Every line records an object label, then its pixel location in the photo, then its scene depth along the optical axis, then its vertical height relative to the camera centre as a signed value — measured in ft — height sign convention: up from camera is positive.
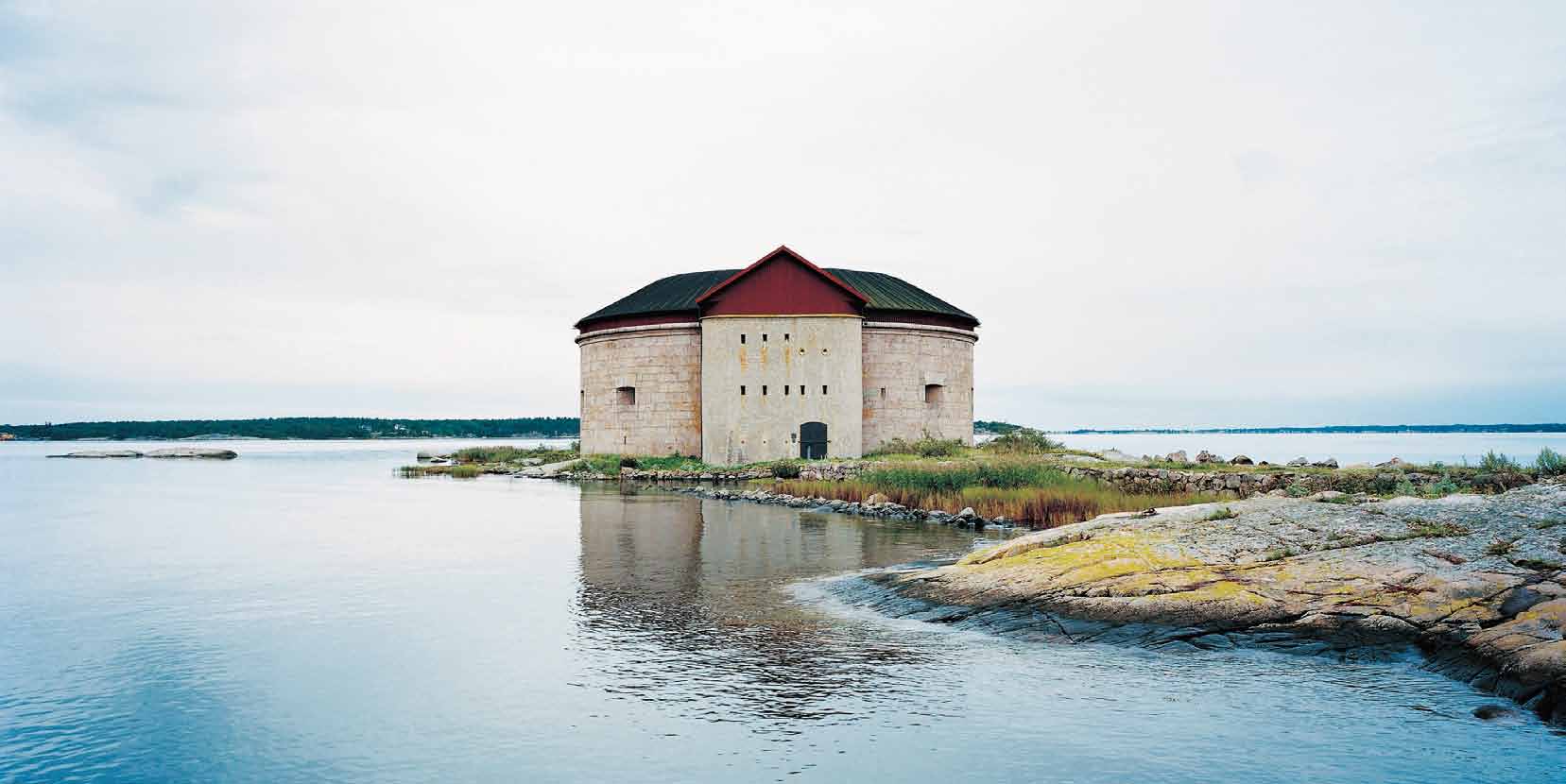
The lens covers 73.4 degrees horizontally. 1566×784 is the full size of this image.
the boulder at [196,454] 247.91 -3.87
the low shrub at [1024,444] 124.06 -1.48
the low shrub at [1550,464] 55.57 -1.95
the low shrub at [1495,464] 57.98 -2.02
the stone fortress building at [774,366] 127.24 +8.78
